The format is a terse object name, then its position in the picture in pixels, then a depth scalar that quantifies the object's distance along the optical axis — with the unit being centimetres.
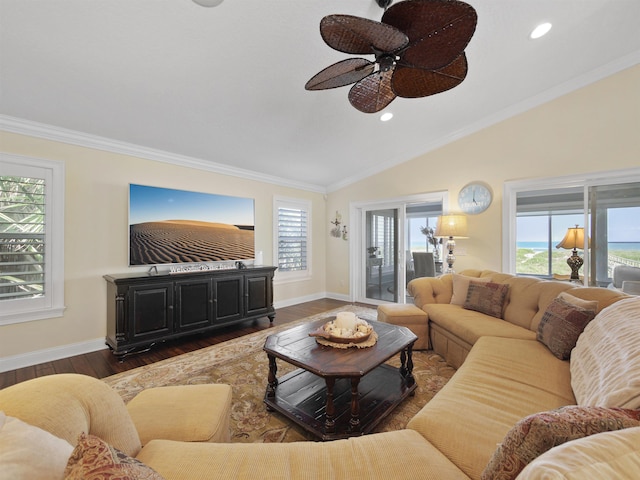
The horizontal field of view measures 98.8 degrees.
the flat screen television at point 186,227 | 335
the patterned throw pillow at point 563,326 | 189
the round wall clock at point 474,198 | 388
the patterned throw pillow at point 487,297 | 284
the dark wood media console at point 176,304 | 290
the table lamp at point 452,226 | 381
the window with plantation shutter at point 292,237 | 507
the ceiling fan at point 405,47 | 125
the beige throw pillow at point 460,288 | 314
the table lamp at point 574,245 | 336
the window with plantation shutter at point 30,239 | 259
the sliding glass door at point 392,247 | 475
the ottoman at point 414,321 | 304
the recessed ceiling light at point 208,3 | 174
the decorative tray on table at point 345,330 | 203
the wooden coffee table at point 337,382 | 168
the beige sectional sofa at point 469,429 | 59
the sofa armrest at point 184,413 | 112
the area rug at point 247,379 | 181
